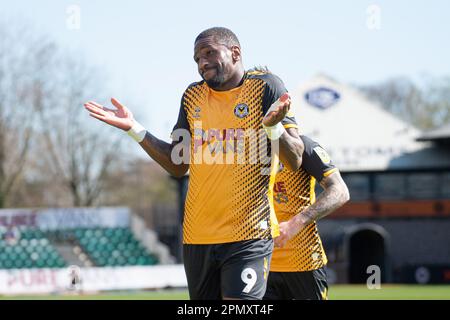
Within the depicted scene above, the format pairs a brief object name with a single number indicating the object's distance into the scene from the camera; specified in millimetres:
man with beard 10453
